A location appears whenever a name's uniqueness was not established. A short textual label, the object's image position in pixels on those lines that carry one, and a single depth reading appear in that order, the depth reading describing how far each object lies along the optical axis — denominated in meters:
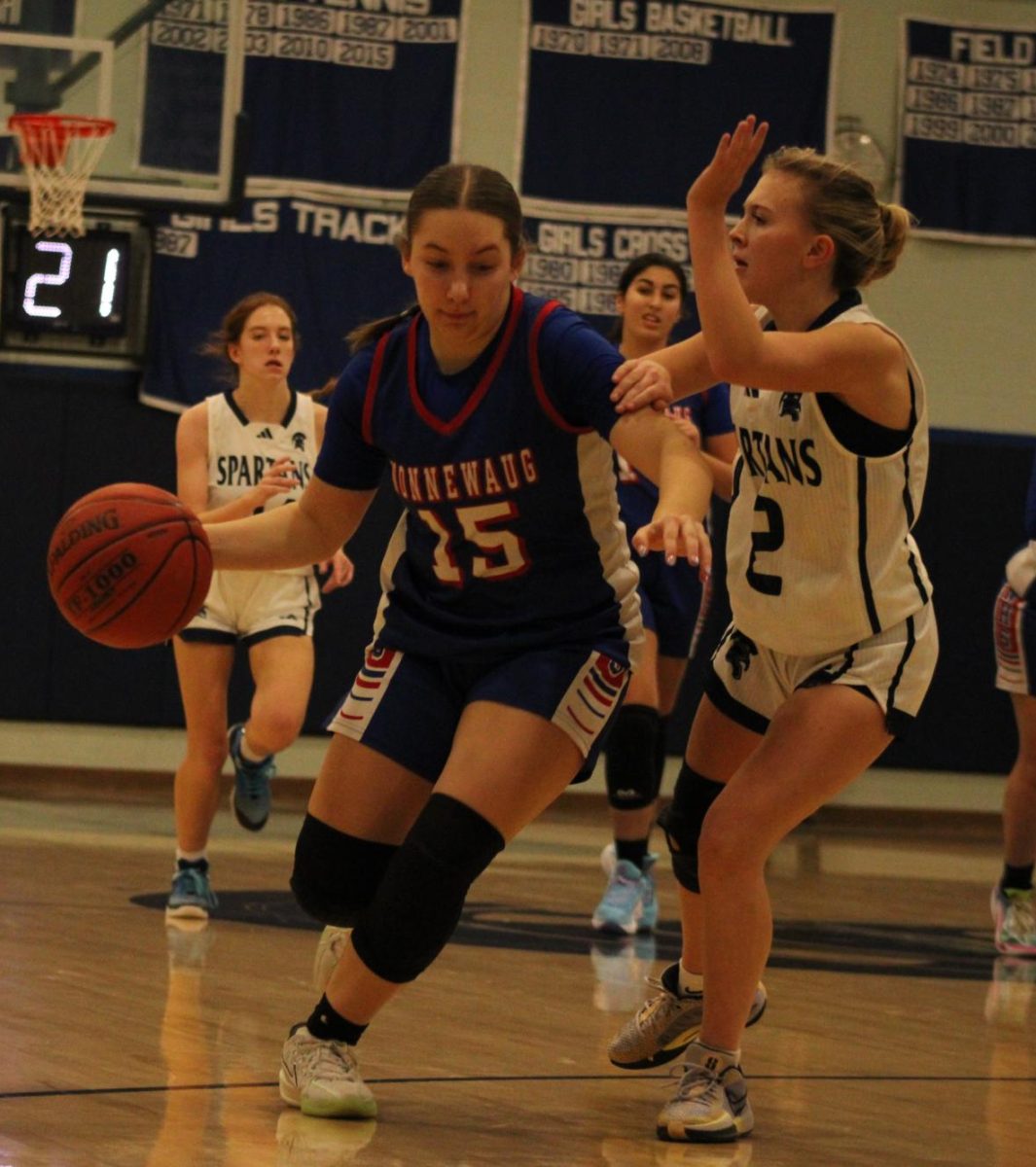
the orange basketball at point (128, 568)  6.74
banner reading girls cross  20.20
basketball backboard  16.87
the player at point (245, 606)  11.42
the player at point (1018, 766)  11.74
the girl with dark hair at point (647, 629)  11.79
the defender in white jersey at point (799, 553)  6.57
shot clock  18.49
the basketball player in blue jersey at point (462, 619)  6.51
